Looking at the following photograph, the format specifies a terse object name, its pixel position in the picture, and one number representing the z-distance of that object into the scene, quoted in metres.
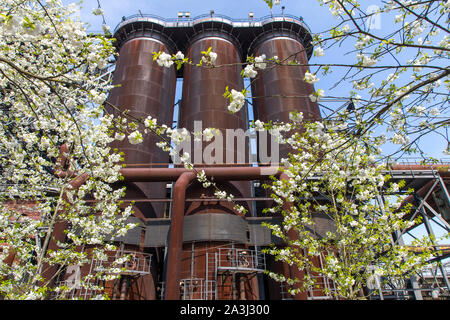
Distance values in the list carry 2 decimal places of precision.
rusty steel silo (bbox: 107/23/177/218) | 15.23
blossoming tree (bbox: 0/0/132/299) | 3.82
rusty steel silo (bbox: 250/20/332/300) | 13.64
